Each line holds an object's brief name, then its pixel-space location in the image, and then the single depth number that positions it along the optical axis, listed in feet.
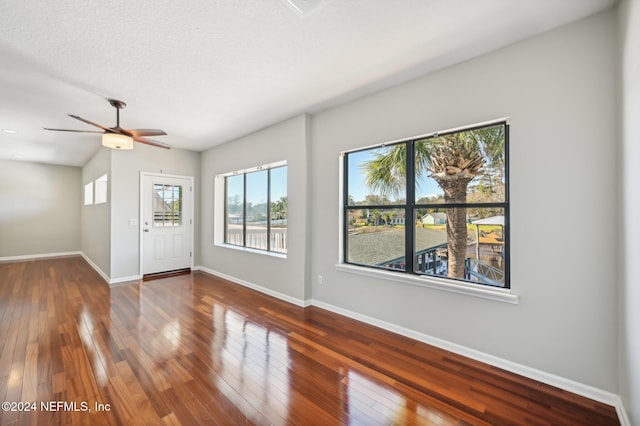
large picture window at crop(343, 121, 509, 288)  7.52
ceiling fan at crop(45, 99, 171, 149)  10.09
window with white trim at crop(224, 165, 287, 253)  14.27
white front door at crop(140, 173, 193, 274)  16.88
